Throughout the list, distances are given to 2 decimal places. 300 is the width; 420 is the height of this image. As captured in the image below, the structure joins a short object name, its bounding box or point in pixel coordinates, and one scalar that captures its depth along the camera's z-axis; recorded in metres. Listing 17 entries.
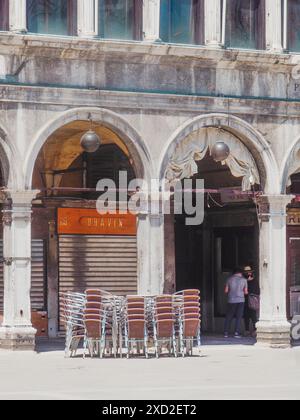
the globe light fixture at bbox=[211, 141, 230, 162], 27.08
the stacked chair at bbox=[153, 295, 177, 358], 25.14
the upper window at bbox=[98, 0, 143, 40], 26.77
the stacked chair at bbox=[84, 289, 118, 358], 24.77
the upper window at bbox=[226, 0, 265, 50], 28.17
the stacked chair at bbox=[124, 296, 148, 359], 24.84
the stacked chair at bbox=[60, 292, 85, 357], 25.02
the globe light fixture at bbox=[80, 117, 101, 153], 25.94
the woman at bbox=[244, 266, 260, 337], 31.00
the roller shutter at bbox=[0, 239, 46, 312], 29.59
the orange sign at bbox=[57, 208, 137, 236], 29.81
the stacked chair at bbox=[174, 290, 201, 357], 25.41
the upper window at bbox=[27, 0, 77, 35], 25.98
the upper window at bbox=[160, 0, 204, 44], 27.30
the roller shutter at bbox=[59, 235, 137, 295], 29.77
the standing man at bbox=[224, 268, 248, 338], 30.39
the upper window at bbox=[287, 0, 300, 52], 28.78
